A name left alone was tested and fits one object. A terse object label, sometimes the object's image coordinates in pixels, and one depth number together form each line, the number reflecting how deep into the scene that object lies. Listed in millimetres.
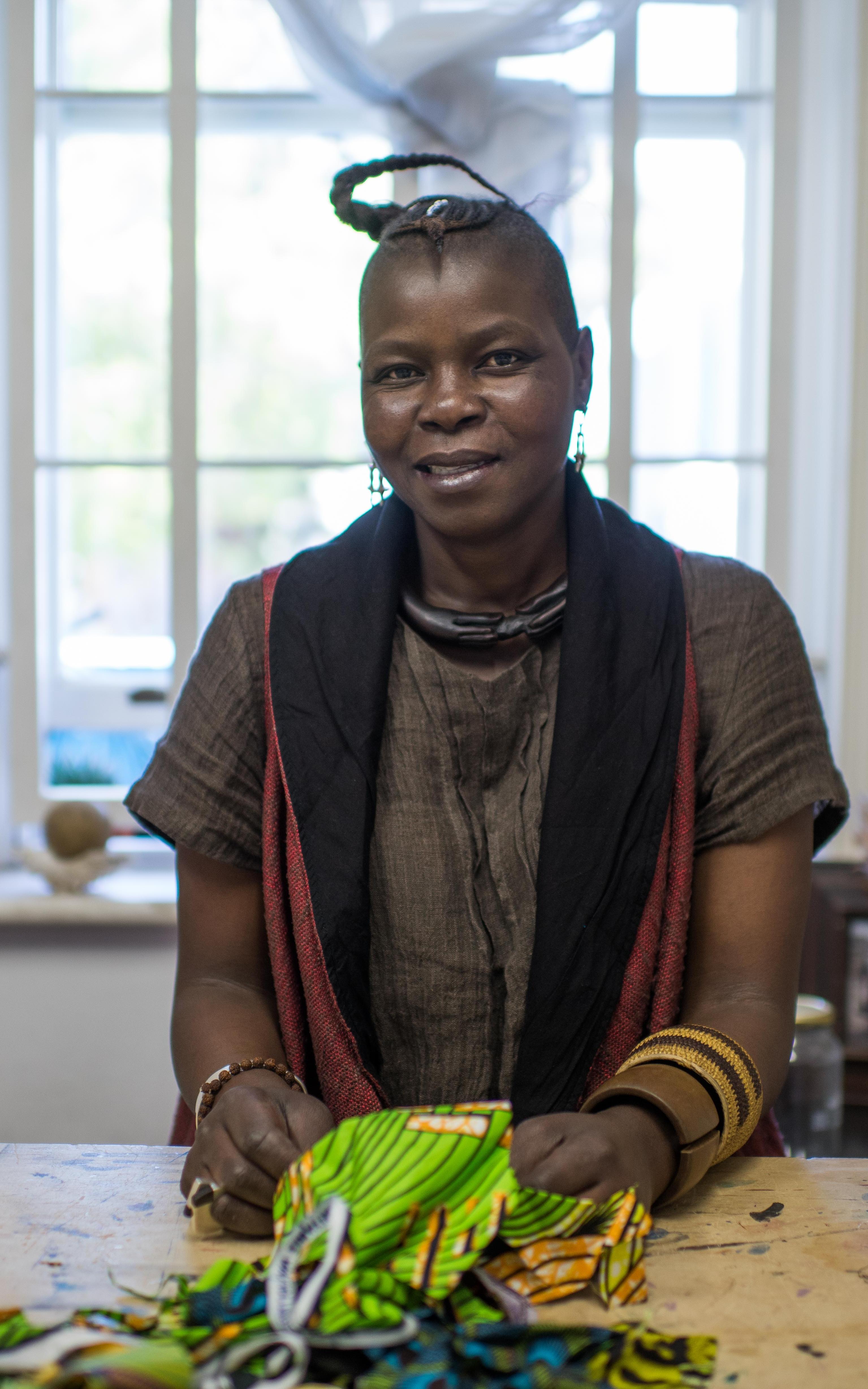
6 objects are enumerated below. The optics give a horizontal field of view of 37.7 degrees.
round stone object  2398
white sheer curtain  2316
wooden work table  694
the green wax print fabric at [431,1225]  680
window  2527
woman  1122
